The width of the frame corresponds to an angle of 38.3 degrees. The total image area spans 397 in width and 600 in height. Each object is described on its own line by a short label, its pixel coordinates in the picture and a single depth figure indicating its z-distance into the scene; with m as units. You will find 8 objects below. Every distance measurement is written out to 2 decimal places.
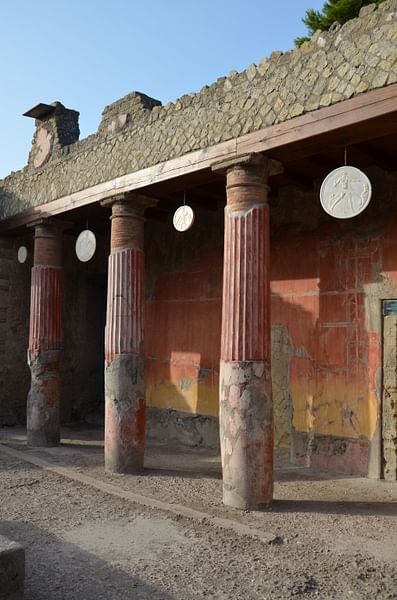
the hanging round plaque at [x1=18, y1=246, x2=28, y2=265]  10.20
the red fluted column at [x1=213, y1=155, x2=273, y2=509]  5.50
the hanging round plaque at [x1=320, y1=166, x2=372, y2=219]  5.08
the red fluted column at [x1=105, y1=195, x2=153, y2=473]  7.07
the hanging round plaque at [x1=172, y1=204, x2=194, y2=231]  6.63
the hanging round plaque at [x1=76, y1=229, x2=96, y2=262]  8.19
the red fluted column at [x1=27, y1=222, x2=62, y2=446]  8.86
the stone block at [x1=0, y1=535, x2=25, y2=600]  3.07
